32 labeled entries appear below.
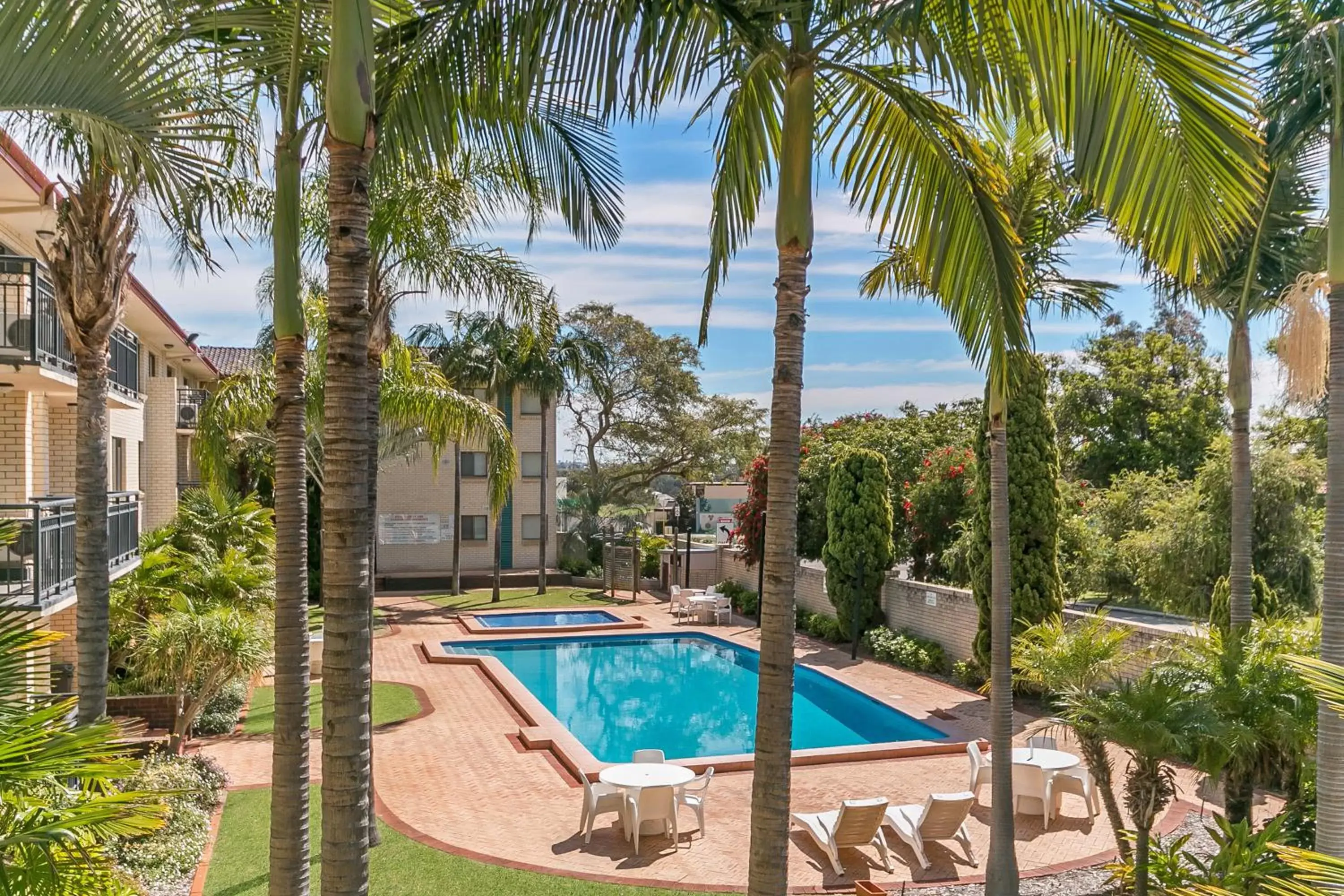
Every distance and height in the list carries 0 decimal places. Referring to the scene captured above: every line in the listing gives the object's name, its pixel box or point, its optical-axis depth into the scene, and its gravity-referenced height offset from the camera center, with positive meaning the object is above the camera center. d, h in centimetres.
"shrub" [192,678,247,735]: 1582 -428
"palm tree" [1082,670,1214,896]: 776 -217
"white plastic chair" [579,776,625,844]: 1172 -416
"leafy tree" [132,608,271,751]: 1337 -272
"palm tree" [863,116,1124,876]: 810 +197
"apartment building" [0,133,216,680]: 1177 +66
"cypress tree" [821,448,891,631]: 2409 -198
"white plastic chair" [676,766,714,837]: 1197 -421
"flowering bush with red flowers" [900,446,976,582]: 2361 -115
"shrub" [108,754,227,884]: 961 -399
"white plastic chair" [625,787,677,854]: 1153 -413
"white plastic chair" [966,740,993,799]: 1301 -415
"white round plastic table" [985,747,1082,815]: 1253 -393
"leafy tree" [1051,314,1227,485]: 3378 +175
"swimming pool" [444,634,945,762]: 1808 -530
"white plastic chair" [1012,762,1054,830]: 1226 -411
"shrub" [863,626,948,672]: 2125 -433
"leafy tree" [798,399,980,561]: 2761 +21
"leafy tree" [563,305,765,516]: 4628 +189
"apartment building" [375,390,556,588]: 3975 -231
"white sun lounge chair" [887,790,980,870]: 1098 -413
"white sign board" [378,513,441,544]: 3966 -294
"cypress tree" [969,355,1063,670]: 1791 -99
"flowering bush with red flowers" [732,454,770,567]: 2833 -164
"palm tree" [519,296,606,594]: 3409 +323
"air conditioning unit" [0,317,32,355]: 1218 +151
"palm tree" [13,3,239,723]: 550 +193
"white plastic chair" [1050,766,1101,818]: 1251 -418
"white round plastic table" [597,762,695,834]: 1179 -393
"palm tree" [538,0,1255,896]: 546 +218
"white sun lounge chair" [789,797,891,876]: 1075 -407
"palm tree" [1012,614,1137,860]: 882 -203
